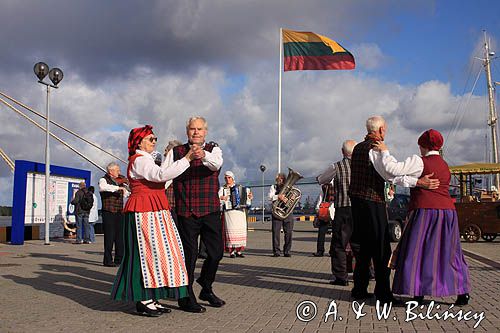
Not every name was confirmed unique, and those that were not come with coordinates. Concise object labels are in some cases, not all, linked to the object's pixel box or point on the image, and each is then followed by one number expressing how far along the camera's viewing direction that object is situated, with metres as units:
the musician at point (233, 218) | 12.08
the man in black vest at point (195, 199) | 5.68
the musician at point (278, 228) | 12.17
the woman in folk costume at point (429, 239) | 5.55
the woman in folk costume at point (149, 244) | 5.32
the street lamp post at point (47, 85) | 15.85
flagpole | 20.86
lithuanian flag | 21.25
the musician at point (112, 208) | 10.19
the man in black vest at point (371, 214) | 5.95
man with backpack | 16.38
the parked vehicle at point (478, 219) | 15.96
